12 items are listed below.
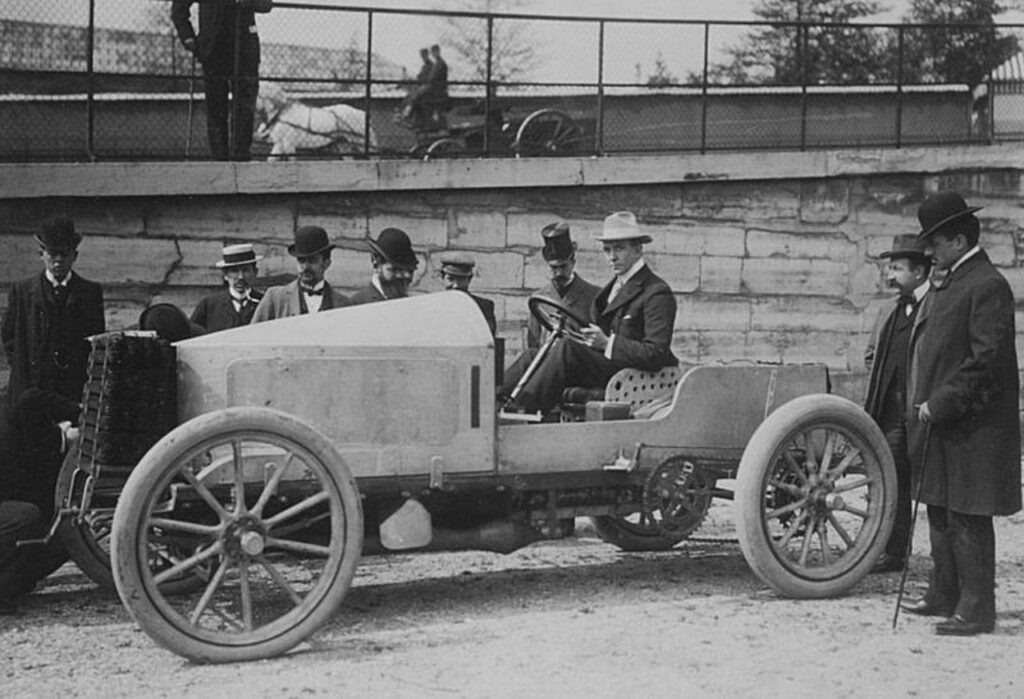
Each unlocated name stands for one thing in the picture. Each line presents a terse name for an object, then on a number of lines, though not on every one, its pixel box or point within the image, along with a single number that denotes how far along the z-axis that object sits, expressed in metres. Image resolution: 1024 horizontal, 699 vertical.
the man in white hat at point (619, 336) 7.43
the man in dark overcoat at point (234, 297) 8.84
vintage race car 5.91
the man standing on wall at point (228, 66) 12.30
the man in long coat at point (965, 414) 6.49
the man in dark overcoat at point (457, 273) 9.38
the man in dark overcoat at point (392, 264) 8.40
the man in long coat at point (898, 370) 7.96
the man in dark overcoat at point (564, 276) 9.23
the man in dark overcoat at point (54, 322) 7.73
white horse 13.93
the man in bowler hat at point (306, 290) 8.31
